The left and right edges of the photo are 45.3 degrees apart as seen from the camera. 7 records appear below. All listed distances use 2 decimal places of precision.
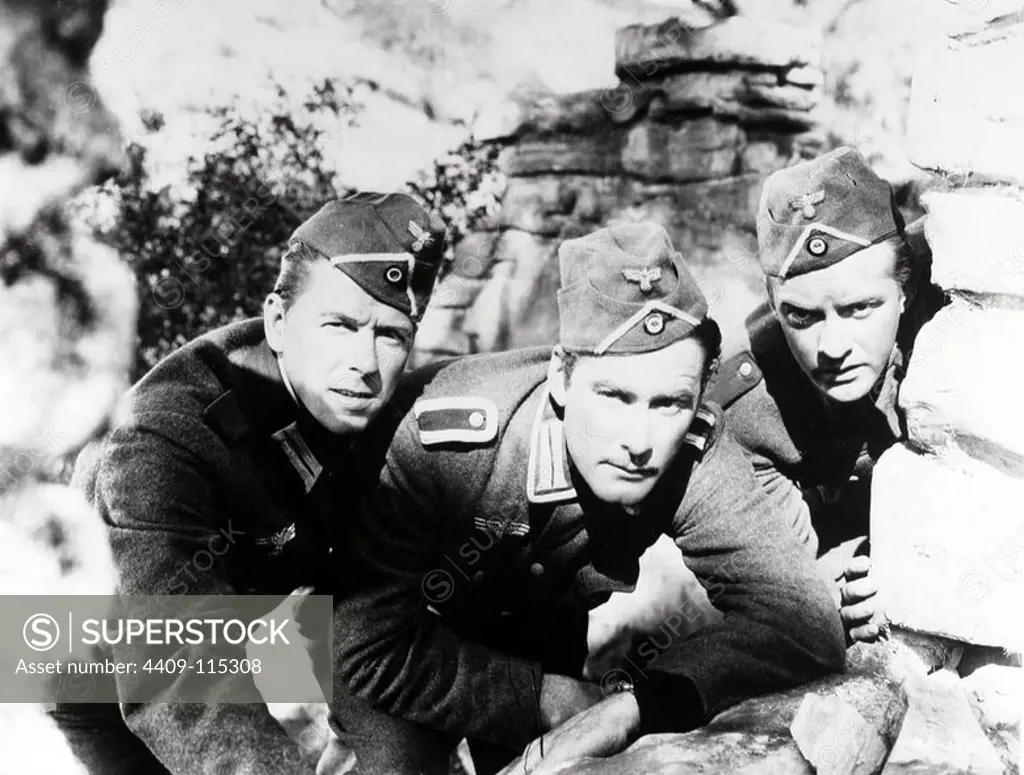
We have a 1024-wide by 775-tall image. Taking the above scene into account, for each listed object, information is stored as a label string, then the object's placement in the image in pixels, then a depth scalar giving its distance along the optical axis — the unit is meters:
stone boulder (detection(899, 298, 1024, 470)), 2.71
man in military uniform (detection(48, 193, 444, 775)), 2.54
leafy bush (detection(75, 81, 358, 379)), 2.71
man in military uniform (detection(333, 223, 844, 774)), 2.69
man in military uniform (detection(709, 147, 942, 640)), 2.75
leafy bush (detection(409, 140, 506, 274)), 2.78
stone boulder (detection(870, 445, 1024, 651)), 2.75
